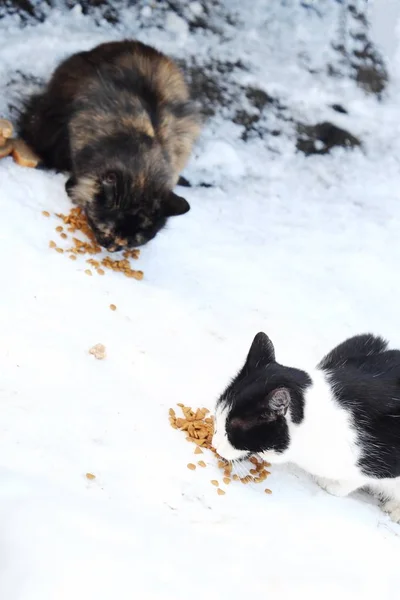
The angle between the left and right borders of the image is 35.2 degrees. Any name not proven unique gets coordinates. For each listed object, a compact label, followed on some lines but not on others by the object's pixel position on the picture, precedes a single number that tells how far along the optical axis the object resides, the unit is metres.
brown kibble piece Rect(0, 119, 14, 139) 4.72
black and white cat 3.10
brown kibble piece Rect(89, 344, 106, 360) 3.68
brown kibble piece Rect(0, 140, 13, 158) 4.79
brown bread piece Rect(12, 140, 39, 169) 4.87
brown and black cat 4.47
